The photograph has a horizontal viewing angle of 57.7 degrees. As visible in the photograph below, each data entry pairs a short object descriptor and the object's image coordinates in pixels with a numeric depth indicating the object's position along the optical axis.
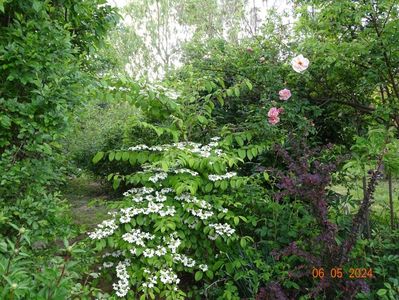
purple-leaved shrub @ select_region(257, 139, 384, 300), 2.14
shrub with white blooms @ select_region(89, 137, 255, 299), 2.34
